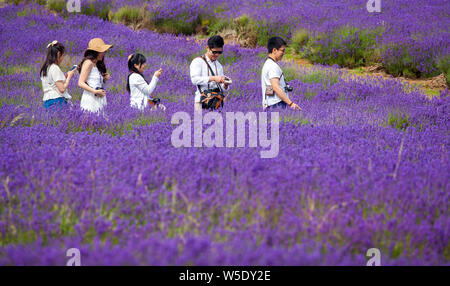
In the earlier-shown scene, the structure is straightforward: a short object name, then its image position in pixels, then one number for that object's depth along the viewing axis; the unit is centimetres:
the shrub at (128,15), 2731
